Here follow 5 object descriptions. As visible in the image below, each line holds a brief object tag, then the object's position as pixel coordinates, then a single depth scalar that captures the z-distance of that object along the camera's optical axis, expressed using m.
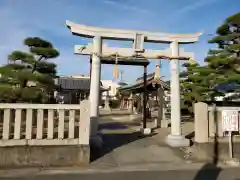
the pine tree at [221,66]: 9.93
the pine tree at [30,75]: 8.57
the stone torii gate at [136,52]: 6.77
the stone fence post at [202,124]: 6.34
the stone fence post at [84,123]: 5.54
